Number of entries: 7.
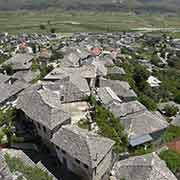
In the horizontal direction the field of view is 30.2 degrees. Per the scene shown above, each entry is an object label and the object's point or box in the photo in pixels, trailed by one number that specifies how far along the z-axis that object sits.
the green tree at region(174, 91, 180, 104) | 56.17
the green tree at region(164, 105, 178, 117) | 47.41
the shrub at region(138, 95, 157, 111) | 46.06
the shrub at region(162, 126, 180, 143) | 37.63
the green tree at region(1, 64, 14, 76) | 51.36
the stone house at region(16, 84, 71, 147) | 27.38
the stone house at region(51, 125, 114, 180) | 23.91
